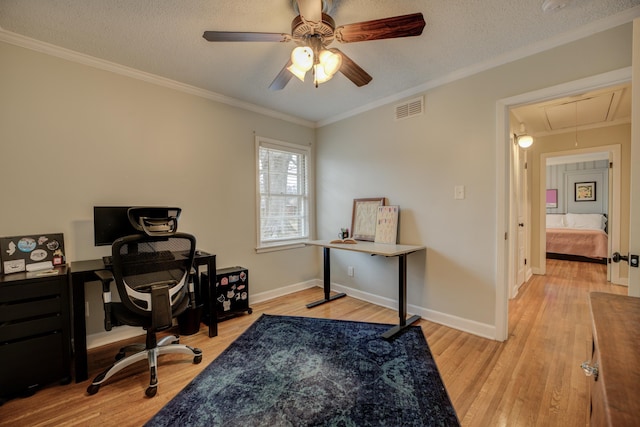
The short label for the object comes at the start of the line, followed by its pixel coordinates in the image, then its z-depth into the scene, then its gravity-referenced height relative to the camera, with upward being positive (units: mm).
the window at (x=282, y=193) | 3609 +227
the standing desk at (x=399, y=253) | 2598 -435
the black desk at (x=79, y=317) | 1929 -752
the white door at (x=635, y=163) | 1445 +217
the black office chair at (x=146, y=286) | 1811 -529
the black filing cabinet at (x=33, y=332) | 1721 -788
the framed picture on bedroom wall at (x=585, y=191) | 7016 +345
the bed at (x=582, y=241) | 5422 -752
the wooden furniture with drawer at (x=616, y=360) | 542 -402
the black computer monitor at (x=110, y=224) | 2270 -112
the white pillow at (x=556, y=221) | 6992 -419
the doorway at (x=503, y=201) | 2396 +43
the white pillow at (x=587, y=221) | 6414 -397
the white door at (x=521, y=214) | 3922 -135
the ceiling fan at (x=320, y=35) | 1509 +1045
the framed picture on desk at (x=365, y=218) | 3402 -131
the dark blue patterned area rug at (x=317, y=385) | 1577 -1204
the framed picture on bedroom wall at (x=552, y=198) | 7570 +197
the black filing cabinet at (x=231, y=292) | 2943 -917
